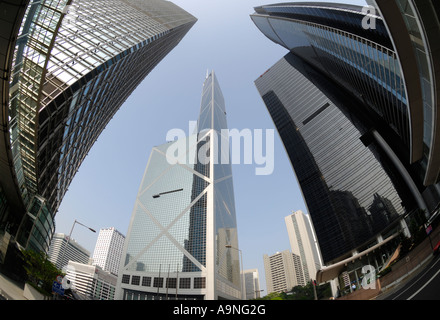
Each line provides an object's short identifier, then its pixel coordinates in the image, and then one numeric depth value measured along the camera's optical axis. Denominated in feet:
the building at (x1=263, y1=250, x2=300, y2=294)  492.54
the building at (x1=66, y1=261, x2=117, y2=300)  529.45
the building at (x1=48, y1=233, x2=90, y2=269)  621.92
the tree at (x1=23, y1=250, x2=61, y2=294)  81.35
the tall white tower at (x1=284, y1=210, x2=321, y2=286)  475.19
